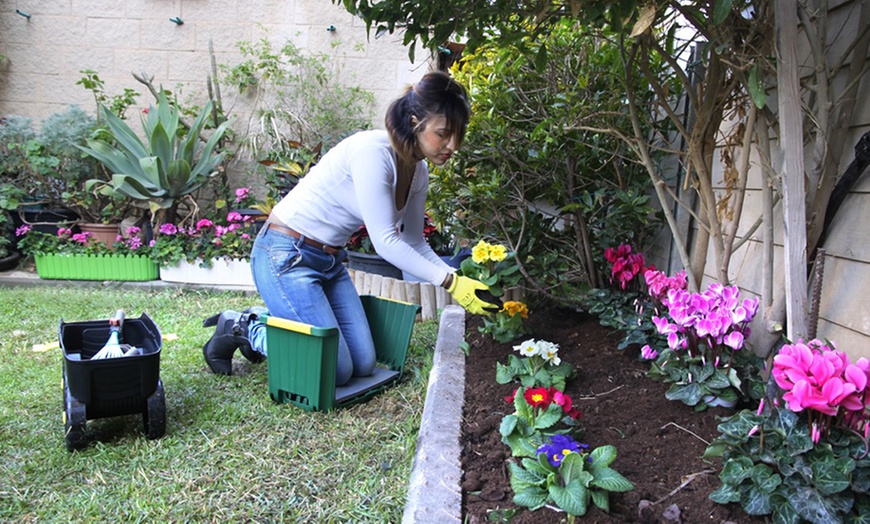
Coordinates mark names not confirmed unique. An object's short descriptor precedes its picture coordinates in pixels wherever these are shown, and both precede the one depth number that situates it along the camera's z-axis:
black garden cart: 1.72
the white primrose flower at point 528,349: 1.87
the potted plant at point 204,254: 4.34
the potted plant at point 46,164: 4.55
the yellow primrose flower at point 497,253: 2.11
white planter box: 4.36
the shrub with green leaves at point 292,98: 5.05
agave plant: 4.30
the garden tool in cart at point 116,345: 1.92
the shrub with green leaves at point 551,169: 2.46
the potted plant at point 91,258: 4.34
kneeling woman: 2.05
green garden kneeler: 2.00
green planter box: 4.35
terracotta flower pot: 4.55
